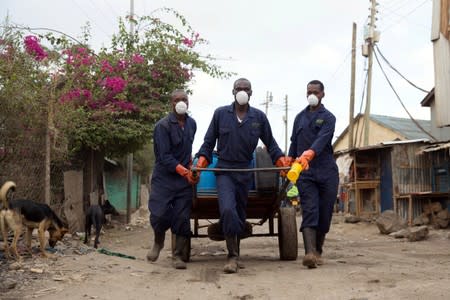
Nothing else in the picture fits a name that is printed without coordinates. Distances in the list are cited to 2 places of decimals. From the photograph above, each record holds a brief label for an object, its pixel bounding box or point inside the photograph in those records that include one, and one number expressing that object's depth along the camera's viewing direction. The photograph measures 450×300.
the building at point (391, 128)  32.31
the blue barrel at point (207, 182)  7.19
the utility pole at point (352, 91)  24.84
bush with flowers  10.43
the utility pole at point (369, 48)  25.35
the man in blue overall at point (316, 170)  6.71
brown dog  7.11
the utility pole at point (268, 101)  54.65
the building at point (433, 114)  22.62
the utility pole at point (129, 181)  18.03
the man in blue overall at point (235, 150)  6.53
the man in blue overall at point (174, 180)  6.97
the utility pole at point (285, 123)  48.16
